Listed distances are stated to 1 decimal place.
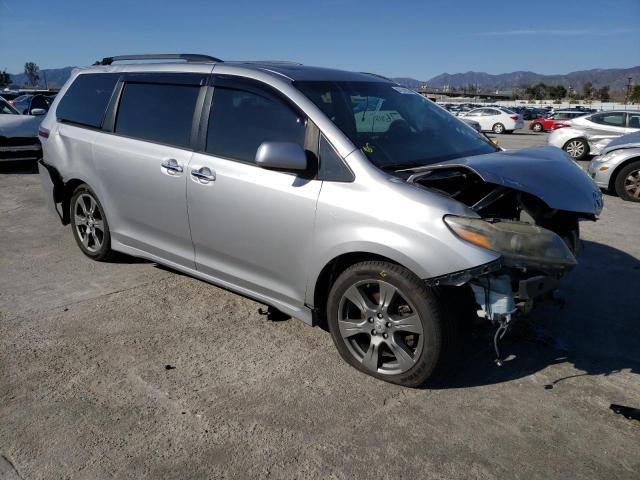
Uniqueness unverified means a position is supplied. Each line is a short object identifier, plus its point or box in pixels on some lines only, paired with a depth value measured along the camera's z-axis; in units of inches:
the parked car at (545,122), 1248.8
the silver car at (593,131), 597.0
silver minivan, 114.3
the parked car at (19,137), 419.8
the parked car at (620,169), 360.8
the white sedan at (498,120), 1189.1
